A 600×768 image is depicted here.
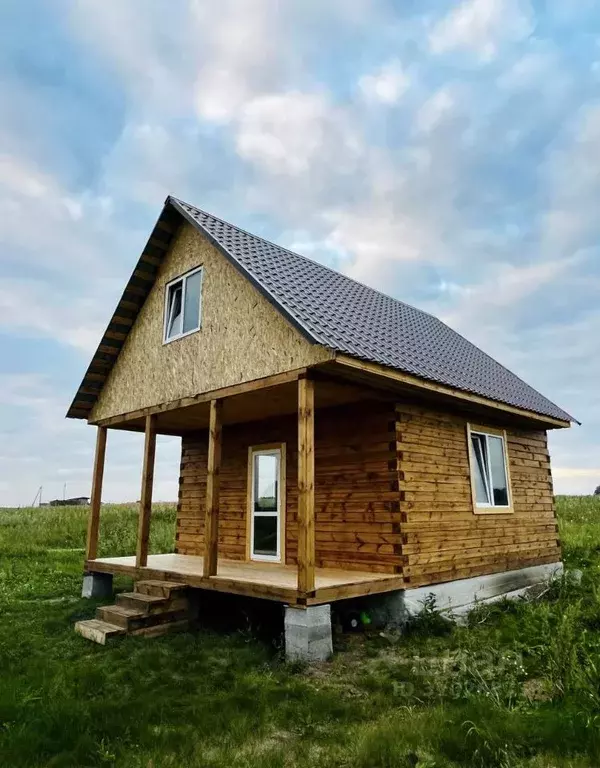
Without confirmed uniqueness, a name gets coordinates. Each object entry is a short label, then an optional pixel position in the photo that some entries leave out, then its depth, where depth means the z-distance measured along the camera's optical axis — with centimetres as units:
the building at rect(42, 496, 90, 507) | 3680
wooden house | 748
